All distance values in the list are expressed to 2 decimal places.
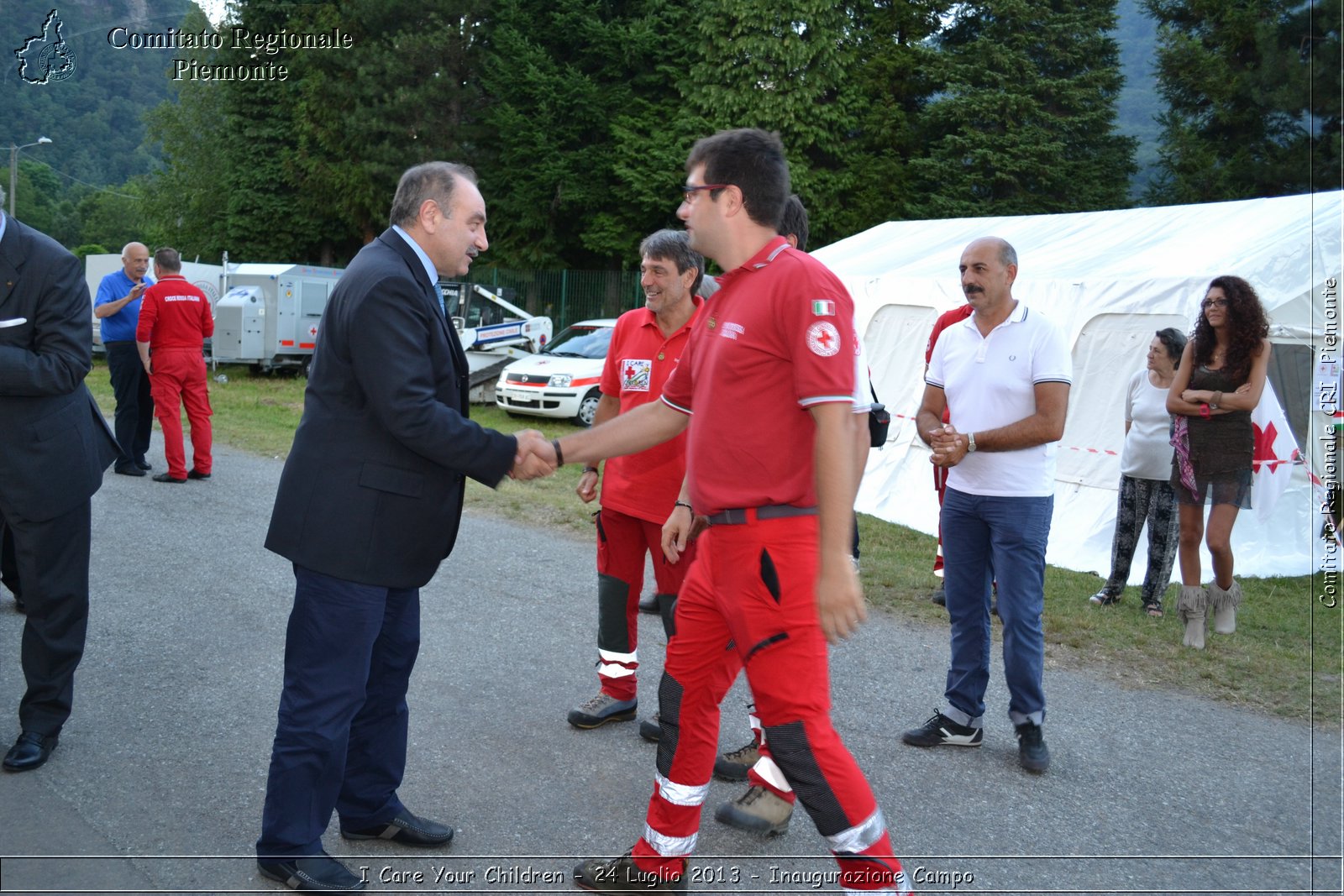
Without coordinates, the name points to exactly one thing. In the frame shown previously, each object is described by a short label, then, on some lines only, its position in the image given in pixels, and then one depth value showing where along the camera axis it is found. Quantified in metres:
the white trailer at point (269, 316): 21.56
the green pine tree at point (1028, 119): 29.72
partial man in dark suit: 3.94
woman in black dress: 6.54
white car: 16.30
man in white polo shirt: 4.48
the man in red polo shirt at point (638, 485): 4.60
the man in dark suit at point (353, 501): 3.09
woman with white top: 7.53
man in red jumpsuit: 10.19
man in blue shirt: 10.86
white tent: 8.52
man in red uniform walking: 2.76
